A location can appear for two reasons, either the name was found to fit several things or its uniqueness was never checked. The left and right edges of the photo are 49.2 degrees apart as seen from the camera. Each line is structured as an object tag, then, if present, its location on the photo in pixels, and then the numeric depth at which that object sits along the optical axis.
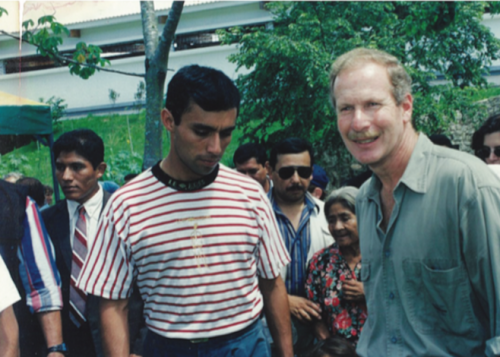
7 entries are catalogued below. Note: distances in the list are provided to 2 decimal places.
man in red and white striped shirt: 2.25
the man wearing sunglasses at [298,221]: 3.56
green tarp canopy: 6.55
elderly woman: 3.35
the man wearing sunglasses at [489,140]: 3.50
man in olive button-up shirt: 1.74
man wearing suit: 3.26
